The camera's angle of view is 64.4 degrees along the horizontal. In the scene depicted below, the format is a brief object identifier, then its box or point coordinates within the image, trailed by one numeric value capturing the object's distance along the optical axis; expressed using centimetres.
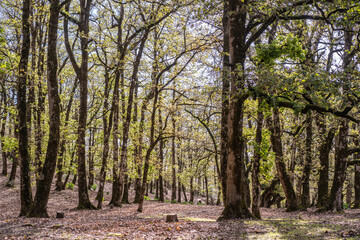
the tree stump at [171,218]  1036
